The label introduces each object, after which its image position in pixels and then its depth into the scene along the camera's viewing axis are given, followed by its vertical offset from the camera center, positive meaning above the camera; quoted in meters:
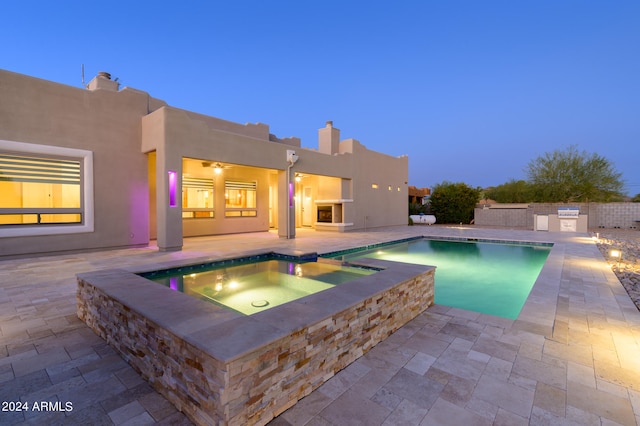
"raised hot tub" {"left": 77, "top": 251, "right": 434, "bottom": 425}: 1.78 -0.99
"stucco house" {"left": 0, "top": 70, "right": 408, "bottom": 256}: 7.29 +1.27
